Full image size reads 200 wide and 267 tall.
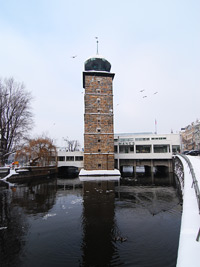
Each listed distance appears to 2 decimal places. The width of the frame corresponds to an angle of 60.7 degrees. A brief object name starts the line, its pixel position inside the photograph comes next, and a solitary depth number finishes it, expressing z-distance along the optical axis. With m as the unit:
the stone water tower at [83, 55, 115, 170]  33.44
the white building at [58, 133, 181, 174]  40.25
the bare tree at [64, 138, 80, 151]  67.31
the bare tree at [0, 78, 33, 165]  26.95
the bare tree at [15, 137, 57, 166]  32.22
